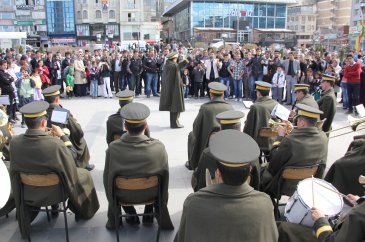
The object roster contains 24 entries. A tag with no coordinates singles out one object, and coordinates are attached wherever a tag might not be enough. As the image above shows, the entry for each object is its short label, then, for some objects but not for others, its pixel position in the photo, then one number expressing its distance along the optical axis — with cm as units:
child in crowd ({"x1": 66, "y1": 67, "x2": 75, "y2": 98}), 1398
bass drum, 282
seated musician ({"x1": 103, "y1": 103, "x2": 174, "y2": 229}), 383
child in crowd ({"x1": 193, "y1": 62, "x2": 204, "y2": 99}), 1364
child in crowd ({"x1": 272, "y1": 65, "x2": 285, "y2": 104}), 1258
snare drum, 284
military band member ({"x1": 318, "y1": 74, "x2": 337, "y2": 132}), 676
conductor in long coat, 915
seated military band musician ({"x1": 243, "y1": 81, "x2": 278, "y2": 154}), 580
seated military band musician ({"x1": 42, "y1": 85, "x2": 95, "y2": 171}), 570
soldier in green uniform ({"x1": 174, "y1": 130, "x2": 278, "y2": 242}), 221
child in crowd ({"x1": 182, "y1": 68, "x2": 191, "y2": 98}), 1364
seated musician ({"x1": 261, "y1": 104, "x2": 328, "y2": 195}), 405
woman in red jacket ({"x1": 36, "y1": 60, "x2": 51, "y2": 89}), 1251
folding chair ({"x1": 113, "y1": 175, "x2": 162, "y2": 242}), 385
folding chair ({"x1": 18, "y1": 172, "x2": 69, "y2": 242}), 388
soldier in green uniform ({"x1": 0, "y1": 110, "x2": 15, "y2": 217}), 531
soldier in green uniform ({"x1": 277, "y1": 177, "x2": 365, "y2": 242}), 218
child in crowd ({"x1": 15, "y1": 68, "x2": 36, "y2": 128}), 1042
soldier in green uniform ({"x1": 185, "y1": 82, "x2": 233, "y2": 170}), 562
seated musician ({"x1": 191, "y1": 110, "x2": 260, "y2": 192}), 385
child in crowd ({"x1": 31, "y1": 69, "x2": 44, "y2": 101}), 1061
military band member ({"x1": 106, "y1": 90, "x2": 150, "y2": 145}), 589
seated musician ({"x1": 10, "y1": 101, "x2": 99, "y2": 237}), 388
